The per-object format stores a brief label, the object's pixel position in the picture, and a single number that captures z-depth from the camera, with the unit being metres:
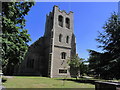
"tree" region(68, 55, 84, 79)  16.70
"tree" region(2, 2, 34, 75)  5.09
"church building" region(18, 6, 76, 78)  22.01
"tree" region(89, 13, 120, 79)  9.38
